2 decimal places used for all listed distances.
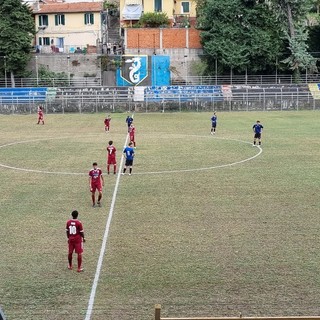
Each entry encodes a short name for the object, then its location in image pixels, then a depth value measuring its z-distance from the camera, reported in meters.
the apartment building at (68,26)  82.12
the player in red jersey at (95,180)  21.52
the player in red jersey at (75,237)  15.07
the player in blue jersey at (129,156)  26.86
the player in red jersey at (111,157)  26.64
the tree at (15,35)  70.75
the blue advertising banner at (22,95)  62.41
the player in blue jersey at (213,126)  41.88
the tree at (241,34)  69.75
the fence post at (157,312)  8.59
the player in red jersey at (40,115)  50.40
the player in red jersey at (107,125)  44.34
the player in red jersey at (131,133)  35.67
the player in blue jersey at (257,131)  35.84
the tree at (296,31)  70.62
